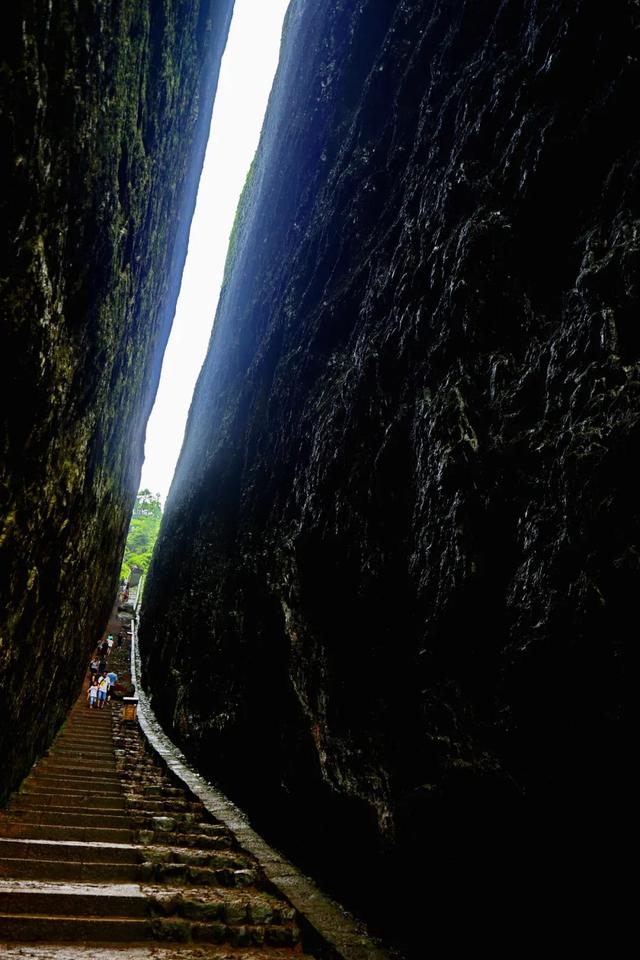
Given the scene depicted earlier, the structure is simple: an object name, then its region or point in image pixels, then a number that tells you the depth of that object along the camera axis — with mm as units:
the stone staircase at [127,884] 3365
